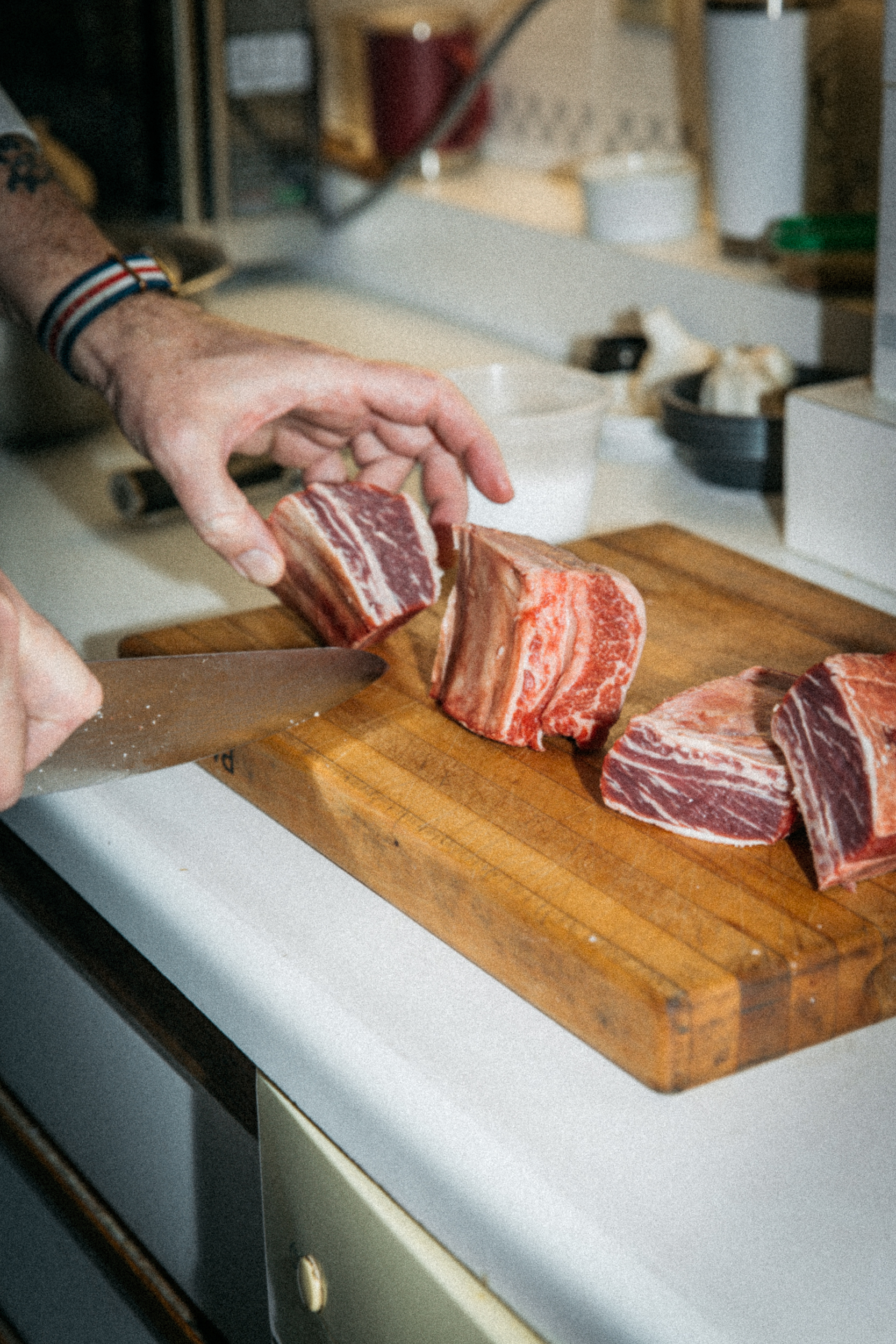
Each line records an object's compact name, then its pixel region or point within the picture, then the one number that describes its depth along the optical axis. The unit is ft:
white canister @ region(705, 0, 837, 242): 6.10
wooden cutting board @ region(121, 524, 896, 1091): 2.64
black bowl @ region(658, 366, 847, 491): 5.33
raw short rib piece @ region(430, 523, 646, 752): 3.40
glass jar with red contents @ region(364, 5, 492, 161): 8.08
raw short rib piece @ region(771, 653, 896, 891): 2.80
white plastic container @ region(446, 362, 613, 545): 4.68
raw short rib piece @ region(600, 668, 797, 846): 3.02
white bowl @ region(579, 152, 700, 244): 6.90
